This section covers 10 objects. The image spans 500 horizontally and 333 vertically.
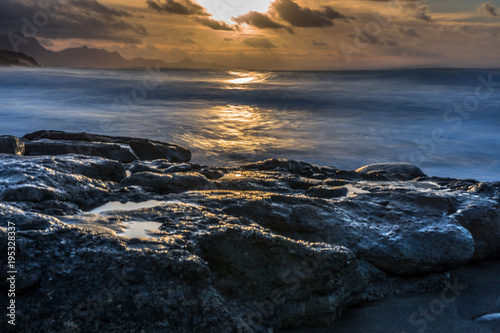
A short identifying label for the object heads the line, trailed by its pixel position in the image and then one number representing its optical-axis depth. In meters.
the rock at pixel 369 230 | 3.10
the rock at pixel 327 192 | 4.16
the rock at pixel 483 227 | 3.58
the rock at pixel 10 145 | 4.84
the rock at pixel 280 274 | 2.48
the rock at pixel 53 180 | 3.00
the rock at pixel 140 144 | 6.99
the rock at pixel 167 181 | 3.77
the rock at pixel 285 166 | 5.55
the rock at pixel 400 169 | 6.71
